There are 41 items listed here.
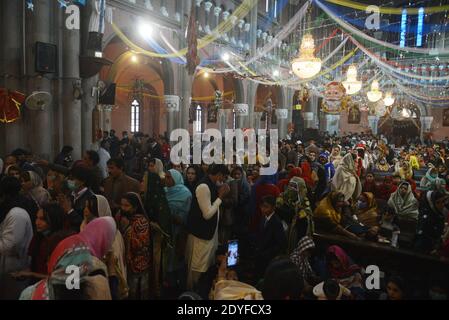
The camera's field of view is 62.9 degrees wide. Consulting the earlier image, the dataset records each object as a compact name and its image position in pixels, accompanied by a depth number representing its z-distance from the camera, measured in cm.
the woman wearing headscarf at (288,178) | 597
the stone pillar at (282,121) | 2398
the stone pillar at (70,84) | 905
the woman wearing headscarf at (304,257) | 372
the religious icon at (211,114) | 2234
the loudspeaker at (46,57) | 831
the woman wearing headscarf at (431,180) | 794
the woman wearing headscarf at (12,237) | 325
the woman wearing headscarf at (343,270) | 357
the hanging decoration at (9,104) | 785
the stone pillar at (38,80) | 850
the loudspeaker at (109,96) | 1003
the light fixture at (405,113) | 2684
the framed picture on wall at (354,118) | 3215
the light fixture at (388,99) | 1859
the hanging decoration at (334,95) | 1386
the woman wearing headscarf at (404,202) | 566
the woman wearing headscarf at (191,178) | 541
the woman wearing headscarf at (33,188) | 447
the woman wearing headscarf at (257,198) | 516
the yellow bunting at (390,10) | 809
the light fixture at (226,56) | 1589
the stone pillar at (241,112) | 1959
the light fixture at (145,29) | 1254
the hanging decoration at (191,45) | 846
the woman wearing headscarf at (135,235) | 351
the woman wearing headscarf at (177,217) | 450
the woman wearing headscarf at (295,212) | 438
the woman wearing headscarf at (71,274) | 222
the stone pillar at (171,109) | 1440
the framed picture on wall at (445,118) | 2900
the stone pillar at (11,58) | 832
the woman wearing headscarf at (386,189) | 688
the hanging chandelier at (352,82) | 1355
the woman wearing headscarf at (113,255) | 320
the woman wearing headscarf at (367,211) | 563
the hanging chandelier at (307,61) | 989
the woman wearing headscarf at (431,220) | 473
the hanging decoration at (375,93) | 1590
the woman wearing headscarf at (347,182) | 679
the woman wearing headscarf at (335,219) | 489
